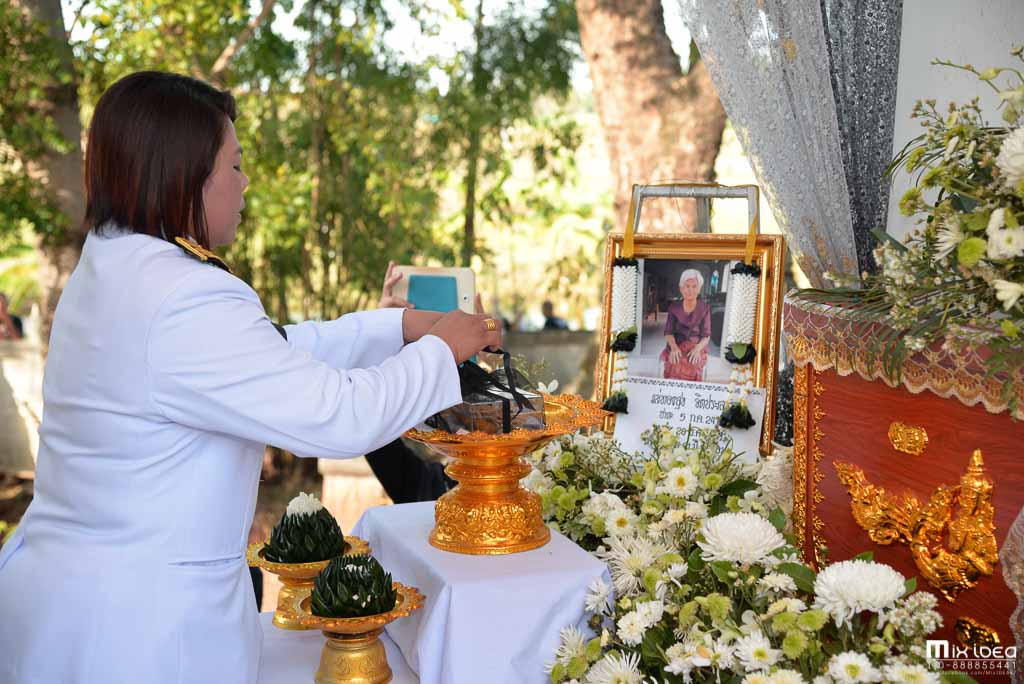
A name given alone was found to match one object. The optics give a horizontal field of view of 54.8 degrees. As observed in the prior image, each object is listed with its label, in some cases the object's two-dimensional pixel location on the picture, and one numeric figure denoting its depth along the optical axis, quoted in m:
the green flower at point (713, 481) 2.01
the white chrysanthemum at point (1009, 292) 1.36
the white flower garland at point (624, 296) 2.51
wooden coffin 1.51
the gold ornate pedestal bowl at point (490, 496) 1.77
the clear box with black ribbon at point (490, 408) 1.77
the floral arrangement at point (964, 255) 1.39
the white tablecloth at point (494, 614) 1.61
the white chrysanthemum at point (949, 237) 1.48
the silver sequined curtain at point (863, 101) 2.37
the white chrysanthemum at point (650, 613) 1.54
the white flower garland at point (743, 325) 2.40
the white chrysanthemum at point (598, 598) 1.65
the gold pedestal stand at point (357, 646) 1.56
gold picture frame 2.41
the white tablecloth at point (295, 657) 1.73
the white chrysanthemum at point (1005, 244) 1.36
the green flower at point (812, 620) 1.37
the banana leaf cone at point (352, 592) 1.57
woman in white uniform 1.40
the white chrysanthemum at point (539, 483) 2.13
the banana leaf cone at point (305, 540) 1.91
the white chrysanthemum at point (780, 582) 1.46
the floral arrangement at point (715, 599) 1.35
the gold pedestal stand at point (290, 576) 1.86
